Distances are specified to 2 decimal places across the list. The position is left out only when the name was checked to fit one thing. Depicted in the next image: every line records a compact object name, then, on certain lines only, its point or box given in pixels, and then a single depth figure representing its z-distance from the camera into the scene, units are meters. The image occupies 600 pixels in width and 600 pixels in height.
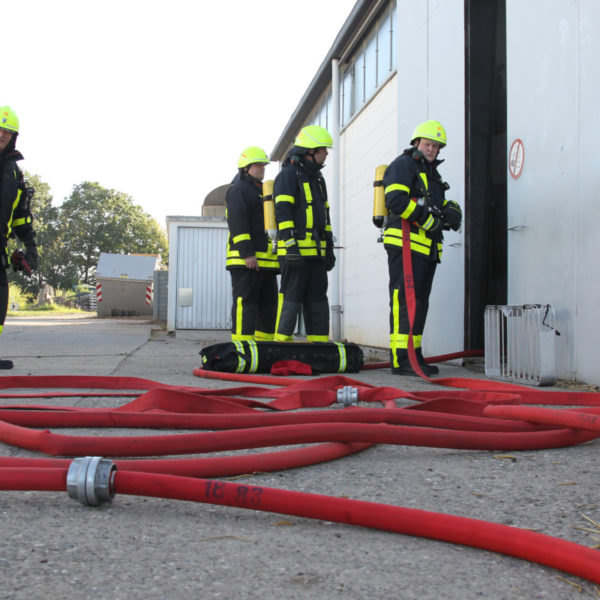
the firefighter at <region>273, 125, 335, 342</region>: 5.21
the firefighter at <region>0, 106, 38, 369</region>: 4.93
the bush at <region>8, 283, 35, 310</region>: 33.22
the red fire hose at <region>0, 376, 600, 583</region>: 1.32
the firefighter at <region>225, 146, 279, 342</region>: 5.62
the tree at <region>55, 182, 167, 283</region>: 59.34
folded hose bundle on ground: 4.62
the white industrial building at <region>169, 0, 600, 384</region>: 4.14
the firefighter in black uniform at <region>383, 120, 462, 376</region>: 4.80
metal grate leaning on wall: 4.10
